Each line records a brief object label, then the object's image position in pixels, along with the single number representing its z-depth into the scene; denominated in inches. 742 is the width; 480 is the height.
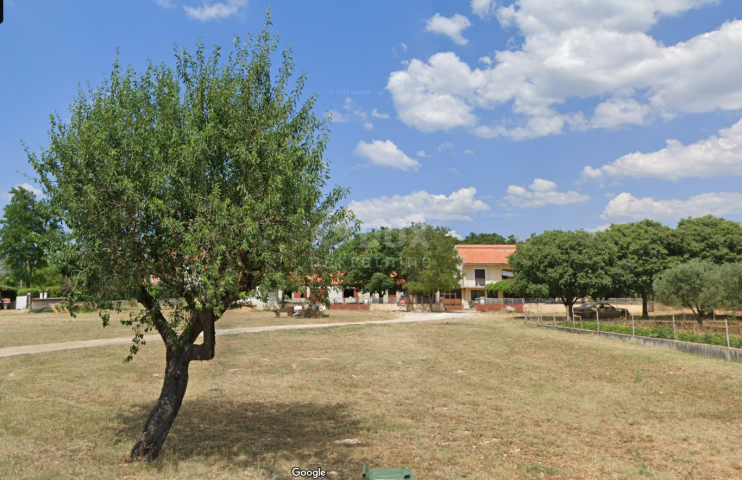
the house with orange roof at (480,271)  2628.0
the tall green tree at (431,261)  2087.8
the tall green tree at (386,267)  2596.0
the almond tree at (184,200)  308.5
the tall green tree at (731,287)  936.3
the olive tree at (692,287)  992.9
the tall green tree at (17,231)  2343.8
